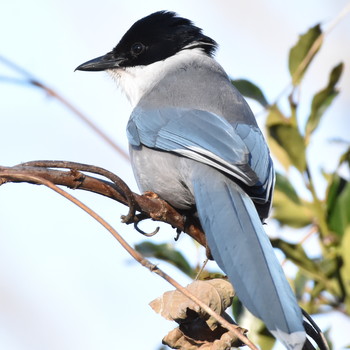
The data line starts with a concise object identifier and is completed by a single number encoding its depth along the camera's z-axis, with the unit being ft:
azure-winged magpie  16.57
